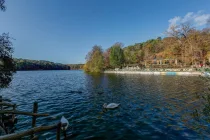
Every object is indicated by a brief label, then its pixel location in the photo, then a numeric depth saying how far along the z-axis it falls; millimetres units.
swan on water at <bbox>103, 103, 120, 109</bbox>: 11188
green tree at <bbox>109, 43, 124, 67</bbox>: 74750
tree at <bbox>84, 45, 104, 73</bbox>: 73000
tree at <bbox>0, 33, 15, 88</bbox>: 10922
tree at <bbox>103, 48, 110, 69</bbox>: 86075
